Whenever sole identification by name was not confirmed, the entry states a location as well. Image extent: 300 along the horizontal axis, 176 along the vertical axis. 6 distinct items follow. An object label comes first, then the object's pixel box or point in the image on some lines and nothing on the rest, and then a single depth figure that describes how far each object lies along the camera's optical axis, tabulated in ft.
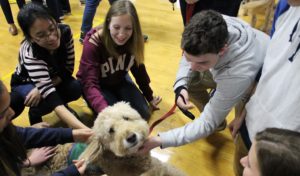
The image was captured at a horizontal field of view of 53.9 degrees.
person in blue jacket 3.13
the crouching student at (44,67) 4.70
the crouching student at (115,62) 5.01
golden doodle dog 3.93
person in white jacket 2.97
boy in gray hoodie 3.25
